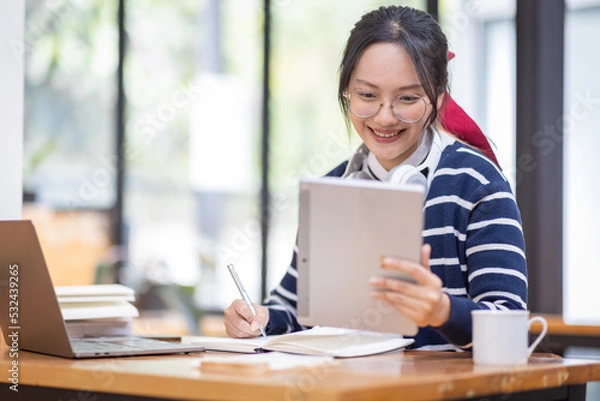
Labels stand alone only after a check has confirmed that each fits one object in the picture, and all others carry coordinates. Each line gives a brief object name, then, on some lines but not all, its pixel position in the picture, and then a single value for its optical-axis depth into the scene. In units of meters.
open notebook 2.47
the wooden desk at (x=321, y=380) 2.10
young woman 2.65
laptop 2.46
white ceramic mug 2.38
